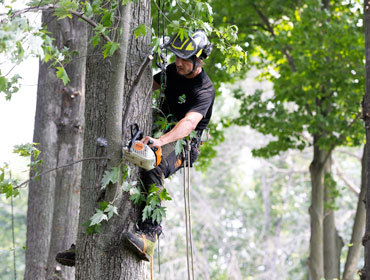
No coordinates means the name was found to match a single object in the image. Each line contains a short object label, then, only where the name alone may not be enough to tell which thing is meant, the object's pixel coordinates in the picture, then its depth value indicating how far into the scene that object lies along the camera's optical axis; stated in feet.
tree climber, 24.50
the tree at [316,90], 65.98
